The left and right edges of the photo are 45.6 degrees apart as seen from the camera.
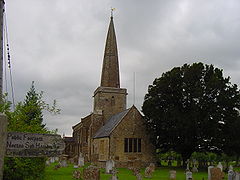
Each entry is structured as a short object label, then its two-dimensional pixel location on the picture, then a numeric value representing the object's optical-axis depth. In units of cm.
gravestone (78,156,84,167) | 2927
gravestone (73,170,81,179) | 1715
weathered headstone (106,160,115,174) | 2231
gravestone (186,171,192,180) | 1800
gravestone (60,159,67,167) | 2812
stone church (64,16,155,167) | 3204
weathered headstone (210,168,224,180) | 1724
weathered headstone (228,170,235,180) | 1468
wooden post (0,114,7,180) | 318
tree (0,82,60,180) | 1001
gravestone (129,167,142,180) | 1589
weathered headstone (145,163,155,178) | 1978
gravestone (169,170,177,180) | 1888
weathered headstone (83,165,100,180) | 1495
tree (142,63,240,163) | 2592
